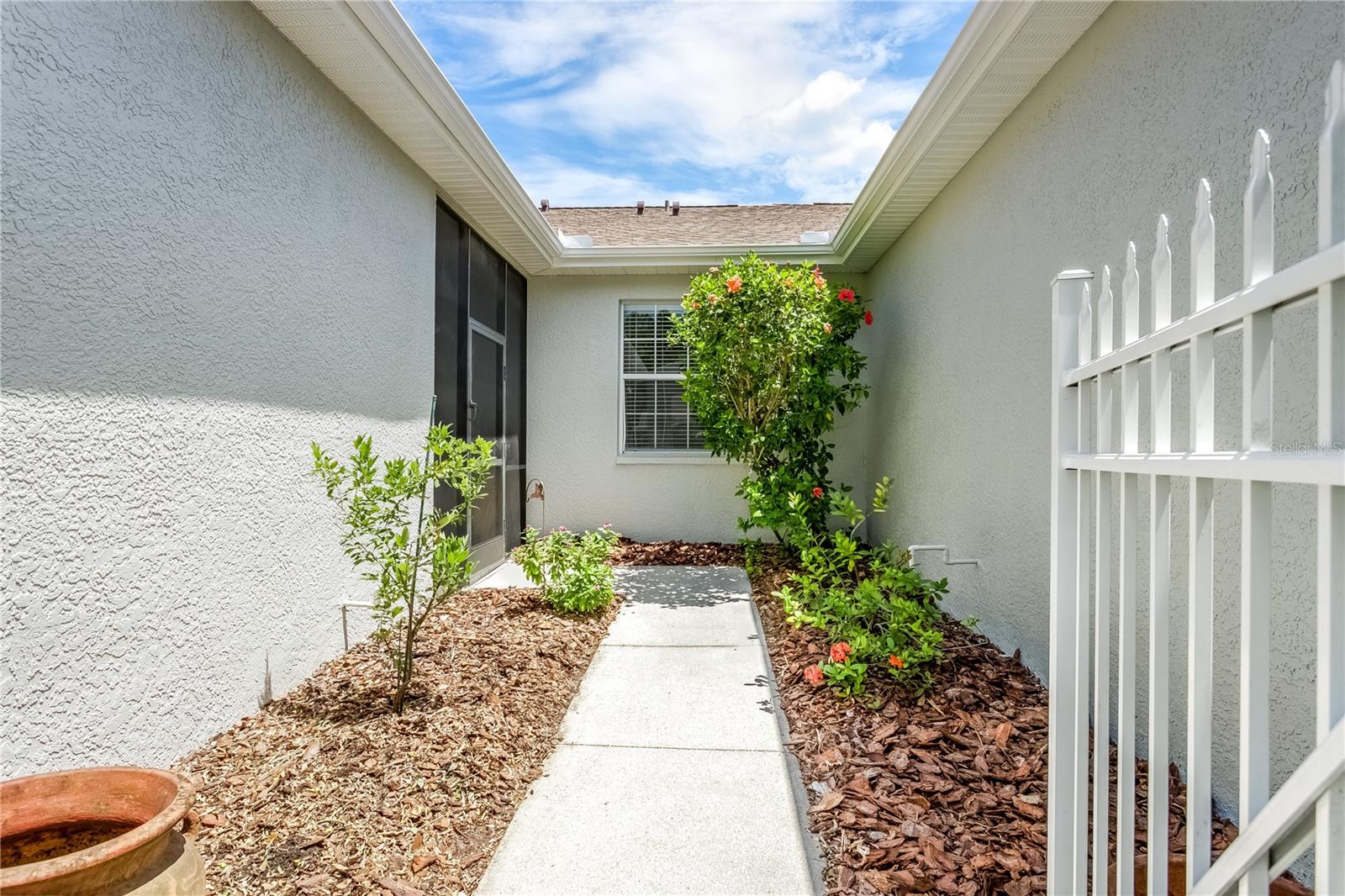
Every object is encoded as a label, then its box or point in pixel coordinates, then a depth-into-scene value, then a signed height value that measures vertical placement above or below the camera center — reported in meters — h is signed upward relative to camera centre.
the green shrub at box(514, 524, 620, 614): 4.36 -0.84
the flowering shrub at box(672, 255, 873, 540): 5.40 +0.70
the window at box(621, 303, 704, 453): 7.02 +0.68
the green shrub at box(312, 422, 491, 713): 2.69 -0.34
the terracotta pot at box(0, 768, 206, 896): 1.26 -0.85
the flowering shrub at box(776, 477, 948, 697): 3.12 -0.94
